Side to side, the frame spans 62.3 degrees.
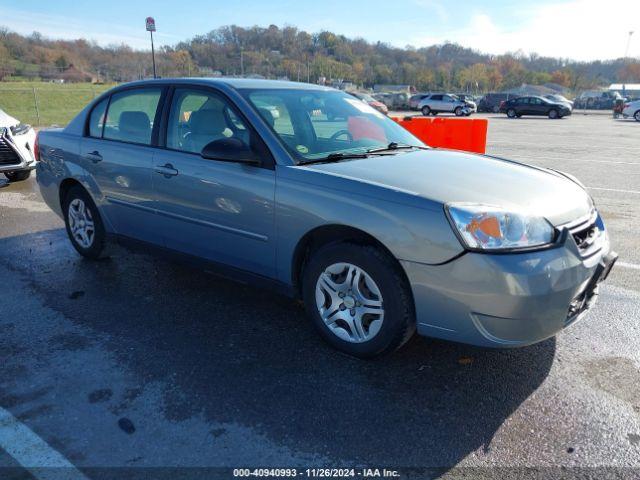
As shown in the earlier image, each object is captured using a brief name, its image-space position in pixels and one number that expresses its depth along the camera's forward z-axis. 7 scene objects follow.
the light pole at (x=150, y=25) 22.39
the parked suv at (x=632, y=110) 32.75
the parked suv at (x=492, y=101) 43.12
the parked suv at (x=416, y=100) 41.62
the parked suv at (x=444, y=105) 39.25
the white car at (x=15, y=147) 8.50
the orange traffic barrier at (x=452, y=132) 9.19
